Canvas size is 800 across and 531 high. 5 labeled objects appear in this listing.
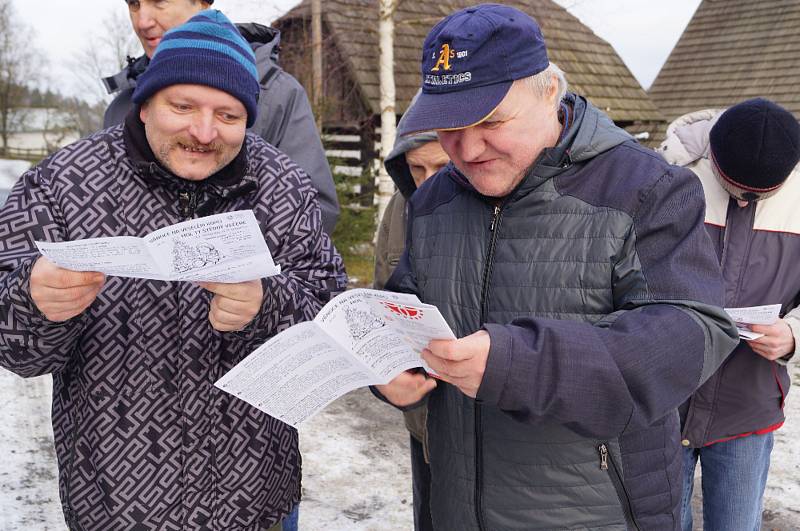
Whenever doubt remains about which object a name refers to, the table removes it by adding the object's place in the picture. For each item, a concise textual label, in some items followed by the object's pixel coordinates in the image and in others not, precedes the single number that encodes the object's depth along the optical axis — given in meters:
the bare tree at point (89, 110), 29.23
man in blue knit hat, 1.76
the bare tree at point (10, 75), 34.69
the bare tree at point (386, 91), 9.40
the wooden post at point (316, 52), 10.67
